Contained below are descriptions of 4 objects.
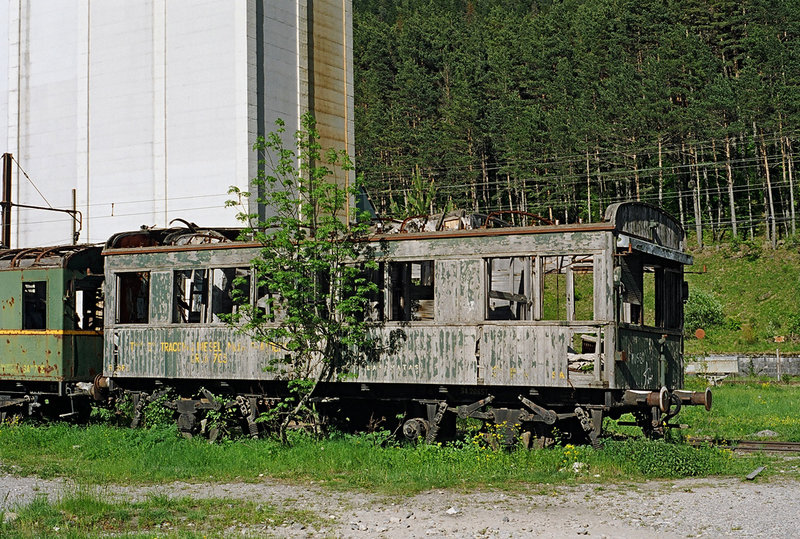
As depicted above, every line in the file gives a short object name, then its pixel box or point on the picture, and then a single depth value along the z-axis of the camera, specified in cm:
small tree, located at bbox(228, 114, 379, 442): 1514
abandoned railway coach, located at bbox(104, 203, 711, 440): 1376
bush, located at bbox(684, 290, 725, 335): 4547
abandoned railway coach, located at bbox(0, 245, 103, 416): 1883
